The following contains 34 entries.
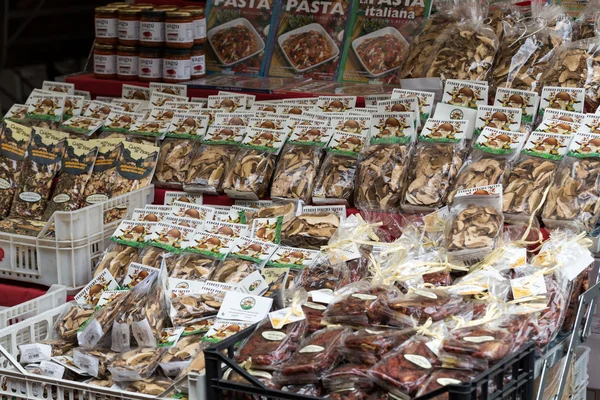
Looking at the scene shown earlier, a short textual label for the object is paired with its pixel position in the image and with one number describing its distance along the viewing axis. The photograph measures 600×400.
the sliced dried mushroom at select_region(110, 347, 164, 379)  2.37
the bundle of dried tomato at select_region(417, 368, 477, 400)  1.90
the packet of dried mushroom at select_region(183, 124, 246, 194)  3.29
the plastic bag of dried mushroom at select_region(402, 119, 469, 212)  2.97
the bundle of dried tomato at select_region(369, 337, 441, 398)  1.93
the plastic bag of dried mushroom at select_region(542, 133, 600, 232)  2.73
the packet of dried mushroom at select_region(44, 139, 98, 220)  3.32
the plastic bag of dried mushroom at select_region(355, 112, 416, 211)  3.05
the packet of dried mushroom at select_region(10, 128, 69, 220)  3.38
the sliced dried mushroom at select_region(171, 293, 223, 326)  2.58
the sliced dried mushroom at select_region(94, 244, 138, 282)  2.92
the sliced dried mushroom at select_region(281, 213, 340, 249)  2.87
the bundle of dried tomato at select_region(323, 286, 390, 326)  2.22
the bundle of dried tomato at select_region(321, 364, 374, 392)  2.03
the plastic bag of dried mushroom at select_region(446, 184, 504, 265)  2.54
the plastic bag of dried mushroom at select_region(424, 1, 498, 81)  3.35
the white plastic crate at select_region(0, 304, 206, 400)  2.17
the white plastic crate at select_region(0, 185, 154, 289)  3.01
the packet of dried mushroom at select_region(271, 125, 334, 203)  3.16
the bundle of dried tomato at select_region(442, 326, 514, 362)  1.96
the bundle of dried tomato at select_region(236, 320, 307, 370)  2.10
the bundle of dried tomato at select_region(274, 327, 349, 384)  2.04
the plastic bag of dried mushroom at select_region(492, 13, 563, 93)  3.30
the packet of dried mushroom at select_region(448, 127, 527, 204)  2.92
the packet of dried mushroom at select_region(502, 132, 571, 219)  2.79
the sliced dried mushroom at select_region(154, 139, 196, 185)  3.40
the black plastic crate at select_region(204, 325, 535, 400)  1.92
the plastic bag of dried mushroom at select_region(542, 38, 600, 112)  3.16
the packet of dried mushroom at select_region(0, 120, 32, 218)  3.42
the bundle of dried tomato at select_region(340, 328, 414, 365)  2.08
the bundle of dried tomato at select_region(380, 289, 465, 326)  2.18
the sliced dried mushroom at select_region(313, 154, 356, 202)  3.13
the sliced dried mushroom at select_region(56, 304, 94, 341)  2.62
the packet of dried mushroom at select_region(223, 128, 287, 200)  3.21
